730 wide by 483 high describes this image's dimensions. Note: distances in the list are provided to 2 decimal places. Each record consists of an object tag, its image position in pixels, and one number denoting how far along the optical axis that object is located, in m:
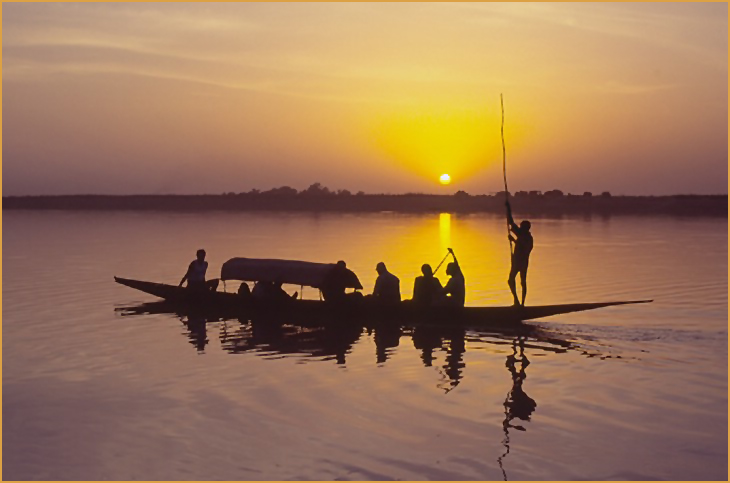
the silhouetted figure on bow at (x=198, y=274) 26.69
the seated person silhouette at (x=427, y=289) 22.55
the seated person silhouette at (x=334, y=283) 24.42
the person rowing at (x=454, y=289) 22.33
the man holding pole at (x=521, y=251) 22.39
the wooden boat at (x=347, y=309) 21.30
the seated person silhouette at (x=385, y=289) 23.00
